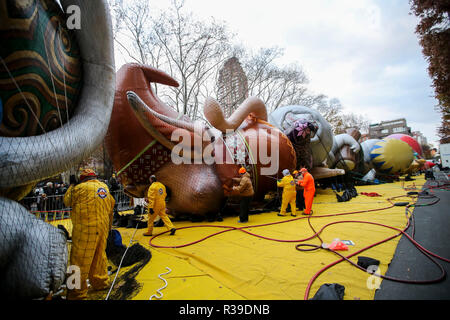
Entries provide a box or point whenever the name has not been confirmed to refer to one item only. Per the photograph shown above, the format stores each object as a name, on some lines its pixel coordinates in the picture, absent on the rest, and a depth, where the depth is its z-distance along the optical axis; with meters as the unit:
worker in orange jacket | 6.31
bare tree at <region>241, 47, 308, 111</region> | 18.72
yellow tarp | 2.36
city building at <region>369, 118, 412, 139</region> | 57.47
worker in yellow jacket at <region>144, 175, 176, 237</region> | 4.79
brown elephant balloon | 5.25
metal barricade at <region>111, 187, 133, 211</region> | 9.99
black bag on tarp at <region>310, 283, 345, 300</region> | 2.03
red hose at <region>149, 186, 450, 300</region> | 2.32
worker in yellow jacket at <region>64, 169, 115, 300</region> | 2.36
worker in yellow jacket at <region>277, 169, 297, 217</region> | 6.35
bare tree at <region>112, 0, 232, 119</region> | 13.00
